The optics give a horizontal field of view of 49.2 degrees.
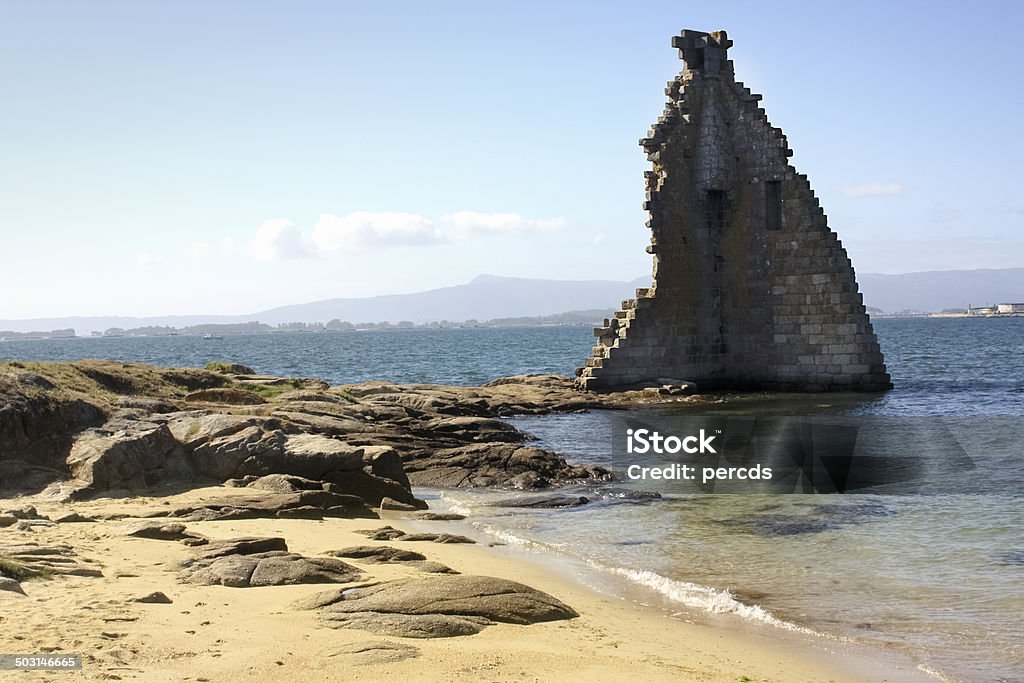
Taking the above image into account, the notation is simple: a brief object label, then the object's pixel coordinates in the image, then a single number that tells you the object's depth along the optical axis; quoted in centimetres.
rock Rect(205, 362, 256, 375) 2730
